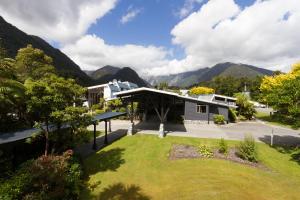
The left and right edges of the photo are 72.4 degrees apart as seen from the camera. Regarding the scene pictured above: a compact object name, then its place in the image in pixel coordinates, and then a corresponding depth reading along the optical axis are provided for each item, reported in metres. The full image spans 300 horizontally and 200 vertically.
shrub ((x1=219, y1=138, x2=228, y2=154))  18.25
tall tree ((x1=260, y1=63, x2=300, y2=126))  18.04
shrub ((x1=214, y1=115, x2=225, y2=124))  33.94
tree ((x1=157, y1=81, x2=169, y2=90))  80.19
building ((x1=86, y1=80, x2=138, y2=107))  49.05
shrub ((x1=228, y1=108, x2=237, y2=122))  38.19
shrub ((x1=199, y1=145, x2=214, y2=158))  17.47
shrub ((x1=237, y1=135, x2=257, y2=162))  16.67
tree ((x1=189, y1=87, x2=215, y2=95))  65.88
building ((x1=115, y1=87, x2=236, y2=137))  35.06
